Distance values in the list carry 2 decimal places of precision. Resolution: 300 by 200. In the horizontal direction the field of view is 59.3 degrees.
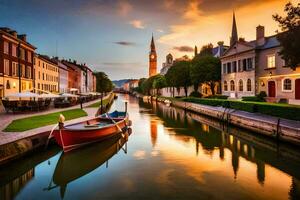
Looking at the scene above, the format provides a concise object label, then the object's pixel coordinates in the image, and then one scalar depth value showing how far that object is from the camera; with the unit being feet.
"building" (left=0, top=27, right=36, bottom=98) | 123.95
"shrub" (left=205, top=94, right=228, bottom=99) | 163.22
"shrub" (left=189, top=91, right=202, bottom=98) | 216.43
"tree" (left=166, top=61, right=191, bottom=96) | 230.48
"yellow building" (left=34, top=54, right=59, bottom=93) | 179.04
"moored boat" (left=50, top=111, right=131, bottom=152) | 55.83
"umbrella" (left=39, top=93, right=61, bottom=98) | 112.64
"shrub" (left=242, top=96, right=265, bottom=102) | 127.04
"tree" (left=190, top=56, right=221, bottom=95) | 187.52
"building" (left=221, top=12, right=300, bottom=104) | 119.85
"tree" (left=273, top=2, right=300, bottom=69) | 63.26
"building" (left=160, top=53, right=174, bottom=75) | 518.78
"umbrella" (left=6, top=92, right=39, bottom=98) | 100.23
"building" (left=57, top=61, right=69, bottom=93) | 247.40
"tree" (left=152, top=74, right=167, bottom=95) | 343.26
